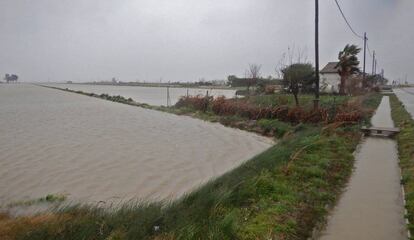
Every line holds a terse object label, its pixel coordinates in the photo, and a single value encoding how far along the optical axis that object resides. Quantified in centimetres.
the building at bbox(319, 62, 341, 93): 5242
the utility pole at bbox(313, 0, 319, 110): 1812
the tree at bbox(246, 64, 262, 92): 4562
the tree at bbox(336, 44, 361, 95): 4119
